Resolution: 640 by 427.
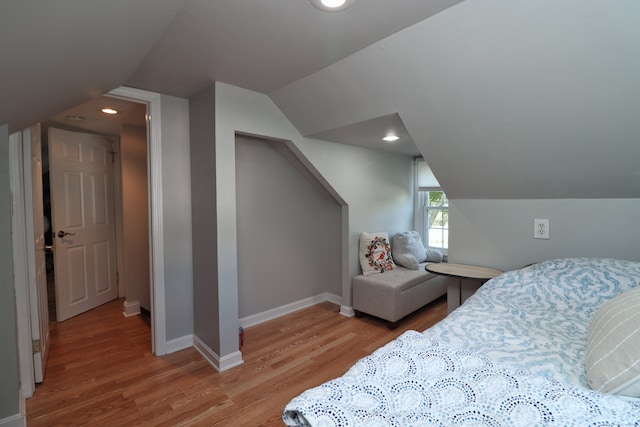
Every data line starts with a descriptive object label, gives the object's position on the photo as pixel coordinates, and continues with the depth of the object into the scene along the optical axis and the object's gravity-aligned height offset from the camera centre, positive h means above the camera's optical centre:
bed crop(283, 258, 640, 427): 0.76 -0.55
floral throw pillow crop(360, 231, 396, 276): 3.27 -0.61
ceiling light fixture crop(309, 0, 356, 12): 1.33 +0.88
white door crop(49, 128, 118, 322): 3.11 -0.22
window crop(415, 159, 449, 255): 4.15 -0.16
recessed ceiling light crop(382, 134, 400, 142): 2.88 +0.60
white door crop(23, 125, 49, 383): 2.06 -0.38
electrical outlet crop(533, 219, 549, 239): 2.03 -0.21
